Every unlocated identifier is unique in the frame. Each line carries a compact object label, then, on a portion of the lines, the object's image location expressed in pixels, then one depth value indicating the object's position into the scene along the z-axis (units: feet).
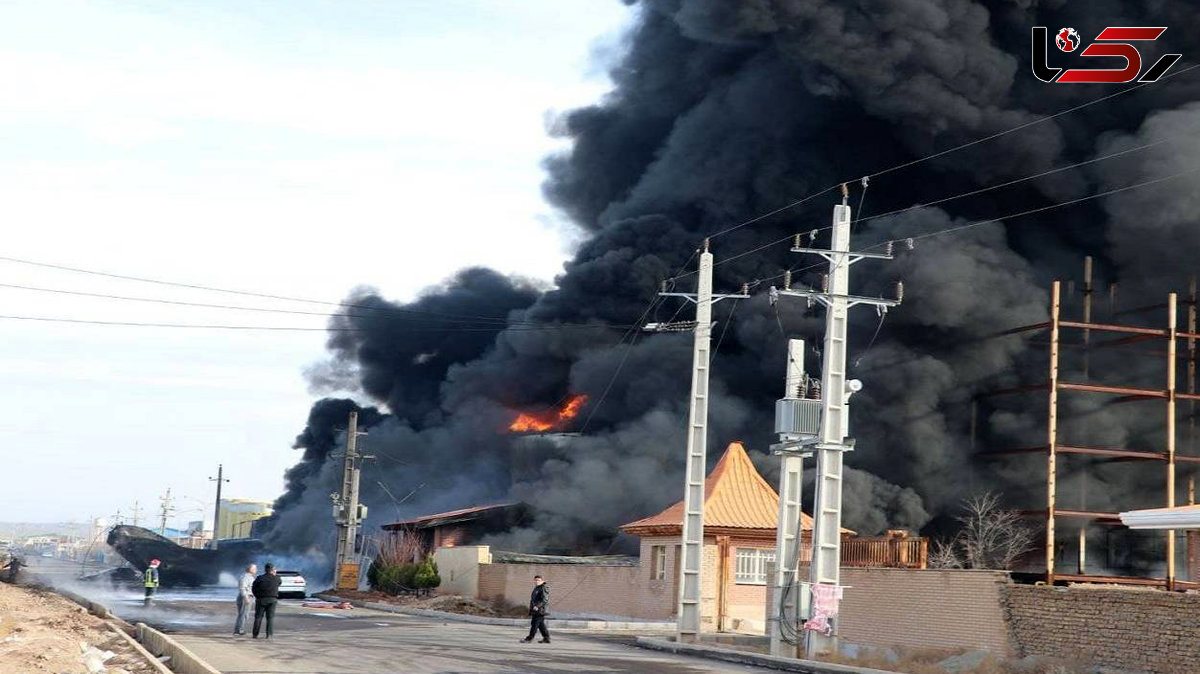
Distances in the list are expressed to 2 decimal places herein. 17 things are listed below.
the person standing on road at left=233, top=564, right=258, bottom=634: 98.89
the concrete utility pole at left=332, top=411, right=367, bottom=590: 211.00
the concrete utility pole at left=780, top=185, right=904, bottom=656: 96.17
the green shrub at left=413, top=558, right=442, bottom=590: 188.96
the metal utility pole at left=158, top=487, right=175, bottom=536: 526.16
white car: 190.62
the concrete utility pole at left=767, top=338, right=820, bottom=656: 97.35
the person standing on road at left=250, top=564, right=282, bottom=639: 92.73
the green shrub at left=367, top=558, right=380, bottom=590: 207.92
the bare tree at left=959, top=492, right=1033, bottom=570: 167.53
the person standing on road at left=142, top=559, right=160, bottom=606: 155.12
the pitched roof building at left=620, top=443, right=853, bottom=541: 142.86
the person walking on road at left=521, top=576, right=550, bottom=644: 103.55
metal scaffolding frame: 155.02
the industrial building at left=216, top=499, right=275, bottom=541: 533.14
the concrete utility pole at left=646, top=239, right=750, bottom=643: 112.47
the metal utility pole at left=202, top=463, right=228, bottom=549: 412.30
